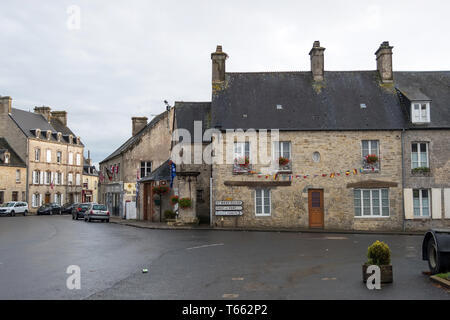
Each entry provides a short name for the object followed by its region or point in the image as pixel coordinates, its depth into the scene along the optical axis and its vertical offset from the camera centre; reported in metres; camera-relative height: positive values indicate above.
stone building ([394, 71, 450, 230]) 24.30 +1.05
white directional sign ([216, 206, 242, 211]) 25.16 -1.17
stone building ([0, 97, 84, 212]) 52.41 +4.82
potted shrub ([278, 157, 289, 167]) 24.95 +1.41
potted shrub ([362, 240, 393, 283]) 9.00 -1.49
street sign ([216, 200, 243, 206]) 25.12 -0.88
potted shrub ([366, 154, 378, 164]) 24.56 +1.50
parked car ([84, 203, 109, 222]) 32.59 -1.79
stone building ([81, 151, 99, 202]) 67.21 +1.48
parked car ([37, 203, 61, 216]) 49.12 -2.21
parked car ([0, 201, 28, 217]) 43.81 -1.89
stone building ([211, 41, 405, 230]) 24.84 +0.96
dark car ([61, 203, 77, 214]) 52.42 -2.38
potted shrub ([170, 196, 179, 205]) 27.30 -0.70
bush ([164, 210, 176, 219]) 29.80 -1.74
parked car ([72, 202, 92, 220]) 36.69 -1.79
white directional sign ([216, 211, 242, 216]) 25.12 -1.44
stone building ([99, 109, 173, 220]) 34.84 +2.51
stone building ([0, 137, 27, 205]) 48.63 +1.56
